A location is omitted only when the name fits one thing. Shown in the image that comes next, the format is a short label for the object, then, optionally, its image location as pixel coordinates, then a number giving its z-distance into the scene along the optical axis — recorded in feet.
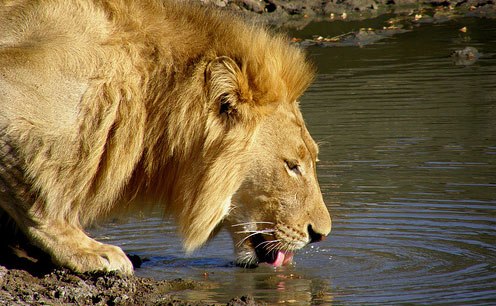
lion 28.71
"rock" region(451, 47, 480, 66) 77.06
